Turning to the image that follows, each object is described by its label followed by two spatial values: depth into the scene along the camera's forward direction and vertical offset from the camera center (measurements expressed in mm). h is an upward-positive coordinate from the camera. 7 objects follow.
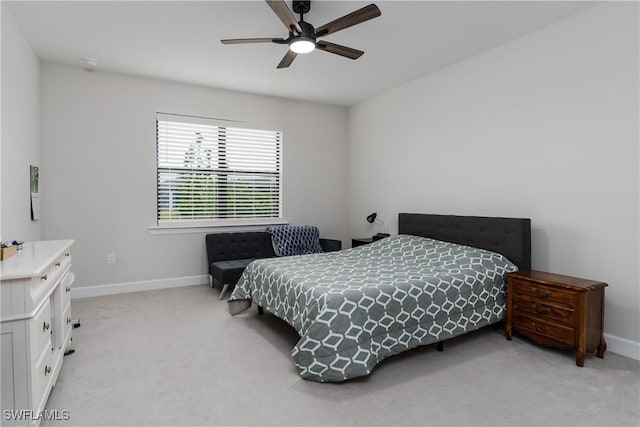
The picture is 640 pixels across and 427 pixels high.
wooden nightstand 2537 -784
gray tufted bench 4203 -640
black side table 5051 -530
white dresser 1612 -650
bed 2273 -642
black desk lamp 5018 -217
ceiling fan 2354 +1239
